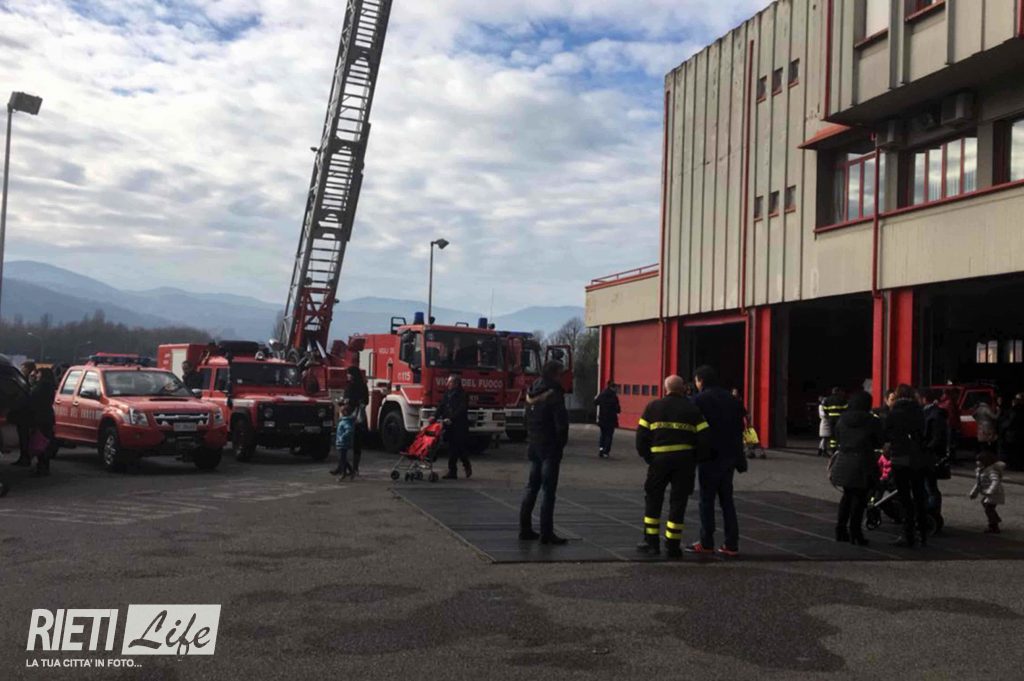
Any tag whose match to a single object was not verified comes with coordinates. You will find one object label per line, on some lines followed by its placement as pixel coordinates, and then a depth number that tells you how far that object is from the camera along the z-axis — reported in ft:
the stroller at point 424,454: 53.62
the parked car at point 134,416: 53.83
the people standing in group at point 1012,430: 44.98
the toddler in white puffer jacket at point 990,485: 38.29
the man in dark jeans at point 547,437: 33.30
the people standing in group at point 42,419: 50.42
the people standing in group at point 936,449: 37.01
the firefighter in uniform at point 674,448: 30.99
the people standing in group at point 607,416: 74.38
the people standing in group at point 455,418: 54.03
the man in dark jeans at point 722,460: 32.22
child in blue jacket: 53.01
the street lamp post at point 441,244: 150.71
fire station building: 63.98
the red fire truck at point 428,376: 68.85
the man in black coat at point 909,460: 34.58
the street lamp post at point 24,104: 97.66
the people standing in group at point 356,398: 54.08
